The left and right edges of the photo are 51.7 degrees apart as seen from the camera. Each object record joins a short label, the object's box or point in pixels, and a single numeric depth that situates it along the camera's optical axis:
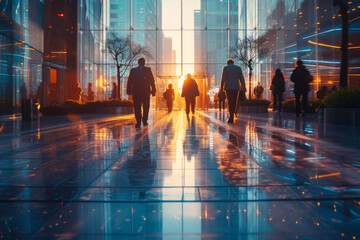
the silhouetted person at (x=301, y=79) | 14.18
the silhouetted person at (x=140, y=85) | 10.16
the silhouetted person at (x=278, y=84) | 16.94
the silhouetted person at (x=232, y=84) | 11.96
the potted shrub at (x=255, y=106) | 24.22
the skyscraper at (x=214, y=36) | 35.12
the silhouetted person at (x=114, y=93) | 28.00
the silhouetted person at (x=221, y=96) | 28.56
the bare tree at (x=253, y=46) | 27.23
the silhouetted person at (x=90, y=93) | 30.59
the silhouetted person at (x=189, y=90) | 17.64
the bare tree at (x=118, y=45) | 25.64
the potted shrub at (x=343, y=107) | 10.64
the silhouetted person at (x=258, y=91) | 27.50
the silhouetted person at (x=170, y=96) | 24.27
